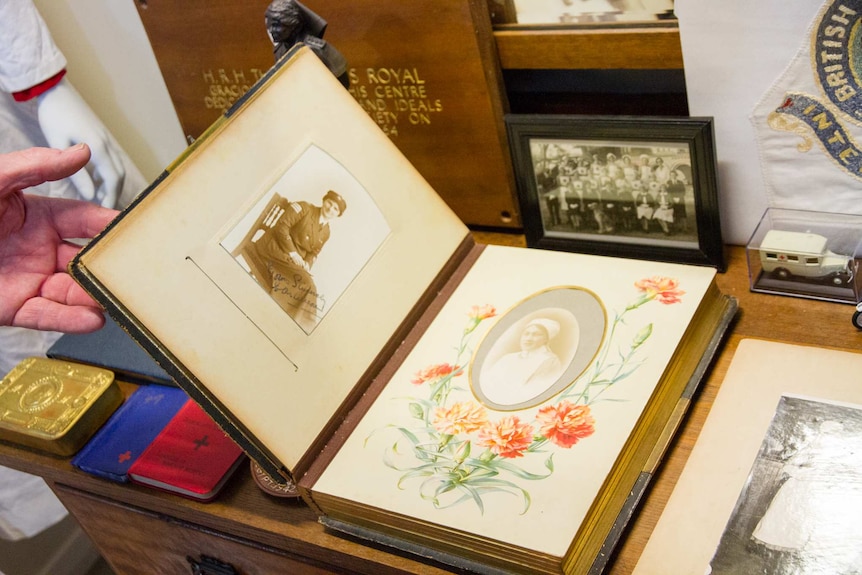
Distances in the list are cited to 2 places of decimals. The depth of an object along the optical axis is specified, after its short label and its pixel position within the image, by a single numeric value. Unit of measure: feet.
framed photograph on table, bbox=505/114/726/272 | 3.03
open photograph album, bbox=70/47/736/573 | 2.56
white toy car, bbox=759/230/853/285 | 2.97
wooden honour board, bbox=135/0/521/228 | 3.45
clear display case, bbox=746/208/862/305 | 2.98
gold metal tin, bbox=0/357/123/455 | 3.59
